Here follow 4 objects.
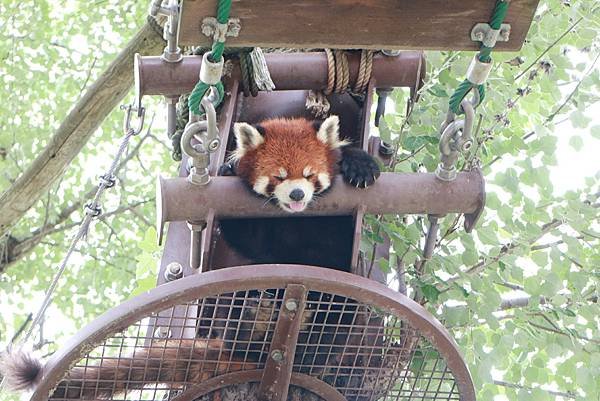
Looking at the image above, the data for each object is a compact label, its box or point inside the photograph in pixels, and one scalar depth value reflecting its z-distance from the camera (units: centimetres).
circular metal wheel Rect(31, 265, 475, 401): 464
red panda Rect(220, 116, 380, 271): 652
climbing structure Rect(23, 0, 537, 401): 469
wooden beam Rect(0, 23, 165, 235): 907
